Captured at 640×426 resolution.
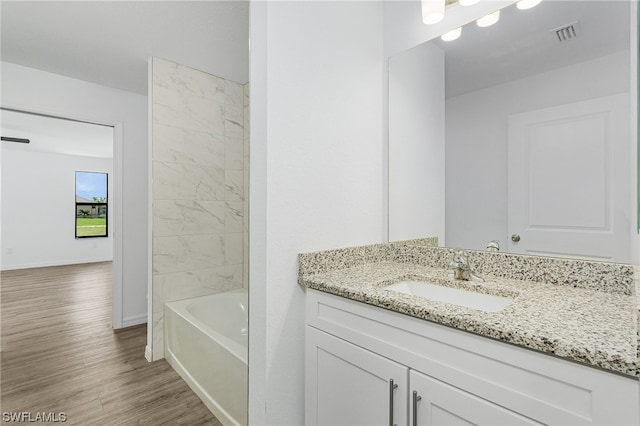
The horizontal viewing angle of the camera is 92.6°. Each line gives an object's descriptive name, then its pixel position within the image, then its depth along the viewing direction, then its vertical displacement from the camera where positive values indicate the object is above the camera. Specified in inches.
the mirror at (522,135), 43.4 +13.5
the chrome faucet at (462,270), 51.8 -9.9
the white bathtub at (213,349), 64.5 -35.8
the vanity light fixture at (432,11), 56.7 +37.9
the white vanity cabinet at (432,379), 26.5 -18.0
